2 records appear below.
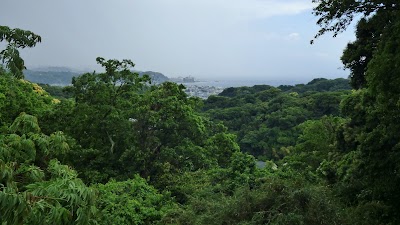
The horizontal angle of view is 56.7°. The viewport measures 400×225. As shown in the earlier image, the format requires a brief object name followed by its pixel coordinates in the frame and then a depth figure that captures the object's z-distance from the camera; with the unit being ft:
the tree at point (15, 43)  26.99
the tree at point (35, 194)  9.85
